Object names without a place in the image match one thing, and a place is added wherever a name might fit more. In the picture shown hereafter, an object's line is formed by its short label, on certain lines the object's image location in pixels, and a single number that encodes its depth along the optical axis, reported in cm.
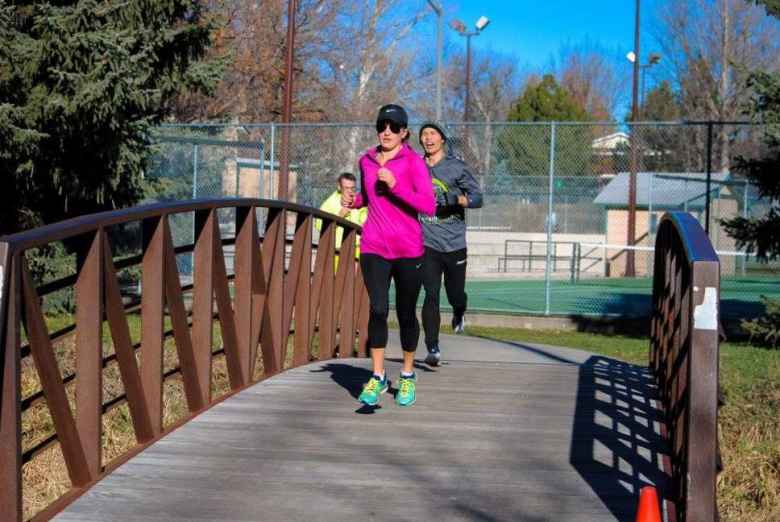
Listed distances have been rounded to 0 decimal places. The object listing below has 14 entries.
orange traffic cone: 414
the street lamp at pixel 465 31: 3875
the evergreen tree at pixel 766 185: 1338
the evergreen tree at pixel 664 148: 3619
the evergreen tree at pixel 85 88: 1177
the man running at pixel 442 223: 867
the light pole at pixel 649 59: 3890
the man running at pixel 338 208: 1167
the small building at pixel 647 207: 2943
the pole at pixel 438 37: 2782
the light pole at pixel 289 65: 2148
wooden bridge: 462
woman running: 703
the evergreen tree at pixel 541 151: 2434
